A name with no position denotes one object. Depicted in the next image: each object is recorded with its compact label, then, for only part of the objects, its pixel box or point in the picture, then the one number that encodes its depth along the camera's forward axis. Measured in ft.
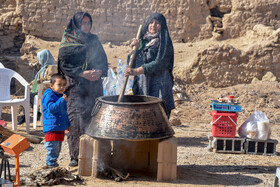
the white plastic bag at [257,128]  38.90
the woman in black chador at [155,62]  33.82
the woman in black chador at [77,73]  33.03
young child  29.56
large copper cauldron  28.50
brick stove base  29.76
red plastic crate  39.59
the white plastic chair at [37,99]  51.17
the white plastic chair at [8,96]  46.52
